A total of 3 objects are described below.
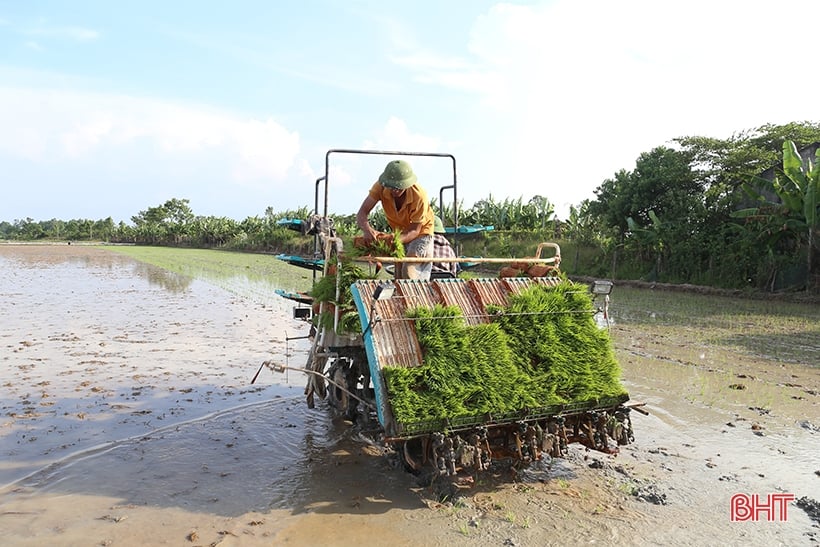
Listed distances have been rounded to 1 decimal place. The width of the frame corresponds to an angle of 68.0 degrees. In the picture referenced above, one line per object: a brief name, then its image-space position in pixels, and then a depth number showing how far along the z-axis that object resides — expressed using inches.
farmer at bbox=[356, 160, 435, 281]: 202.8
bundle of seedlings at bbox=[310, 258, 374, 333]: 192.5
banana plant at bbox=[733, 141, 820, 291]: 592.7
